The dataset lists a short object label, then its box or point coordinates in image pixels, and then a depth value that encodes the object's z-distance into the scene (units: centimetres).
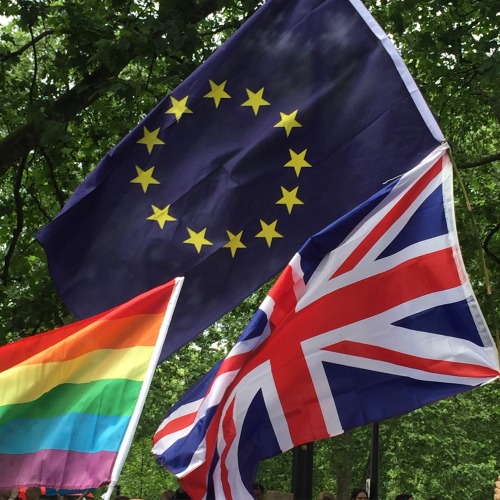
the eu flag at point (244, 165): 671
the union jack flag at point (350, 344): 583
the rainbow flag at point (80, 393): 528
